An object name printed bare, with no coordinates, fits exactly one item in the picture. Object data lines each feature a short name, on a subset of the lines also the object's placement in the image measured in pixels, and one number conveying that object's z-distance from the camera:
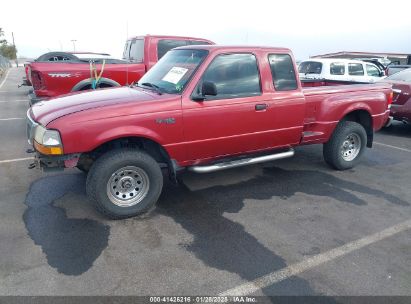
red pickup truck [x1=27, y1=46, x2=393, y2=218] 3.67
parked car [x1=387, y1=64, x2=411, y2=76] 15.04
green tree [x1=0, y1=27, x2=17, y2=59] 66.50
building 34.59
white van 11.84
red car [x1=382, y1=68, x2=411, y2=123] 8.00
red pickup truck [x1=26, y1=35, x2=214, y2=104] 7.29
